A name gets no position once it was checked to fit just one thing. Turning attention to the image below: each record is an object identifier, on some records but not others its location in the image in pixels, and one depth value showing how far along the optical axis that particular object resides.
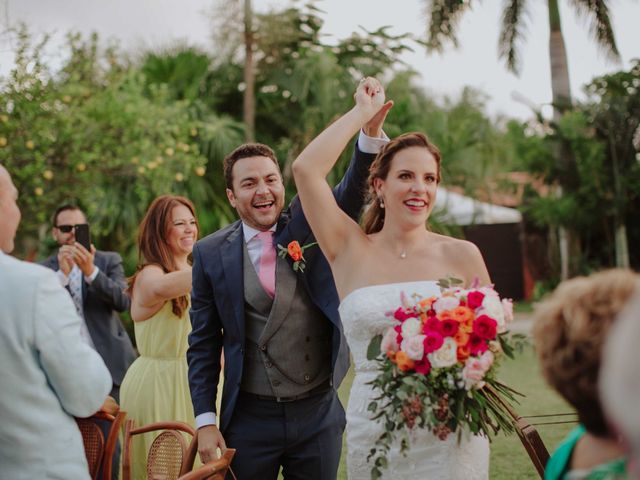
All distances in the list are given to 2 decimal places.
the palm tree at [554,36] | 20.20
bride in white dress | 3.10
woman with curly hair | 1.79
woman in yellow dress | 4.51
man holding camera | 5.83
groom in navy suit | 3.41
